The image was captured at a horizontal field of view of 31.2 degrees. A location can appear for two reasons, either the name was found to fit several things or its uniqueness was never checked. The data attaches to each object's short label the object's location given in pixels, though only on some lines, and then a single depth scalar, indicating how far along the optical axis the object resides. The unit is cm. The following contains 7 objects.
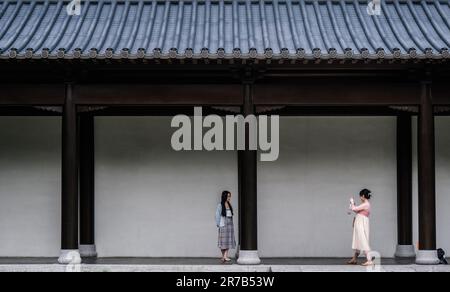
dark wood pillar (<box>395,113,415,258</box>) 1728
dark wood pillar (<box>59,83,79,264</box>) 1514
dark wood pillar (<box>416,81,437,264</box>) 1505
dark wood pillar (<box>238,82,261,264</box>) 1504
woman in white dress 1531
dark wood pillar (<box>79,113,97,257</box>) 1727
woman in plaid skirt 1579
